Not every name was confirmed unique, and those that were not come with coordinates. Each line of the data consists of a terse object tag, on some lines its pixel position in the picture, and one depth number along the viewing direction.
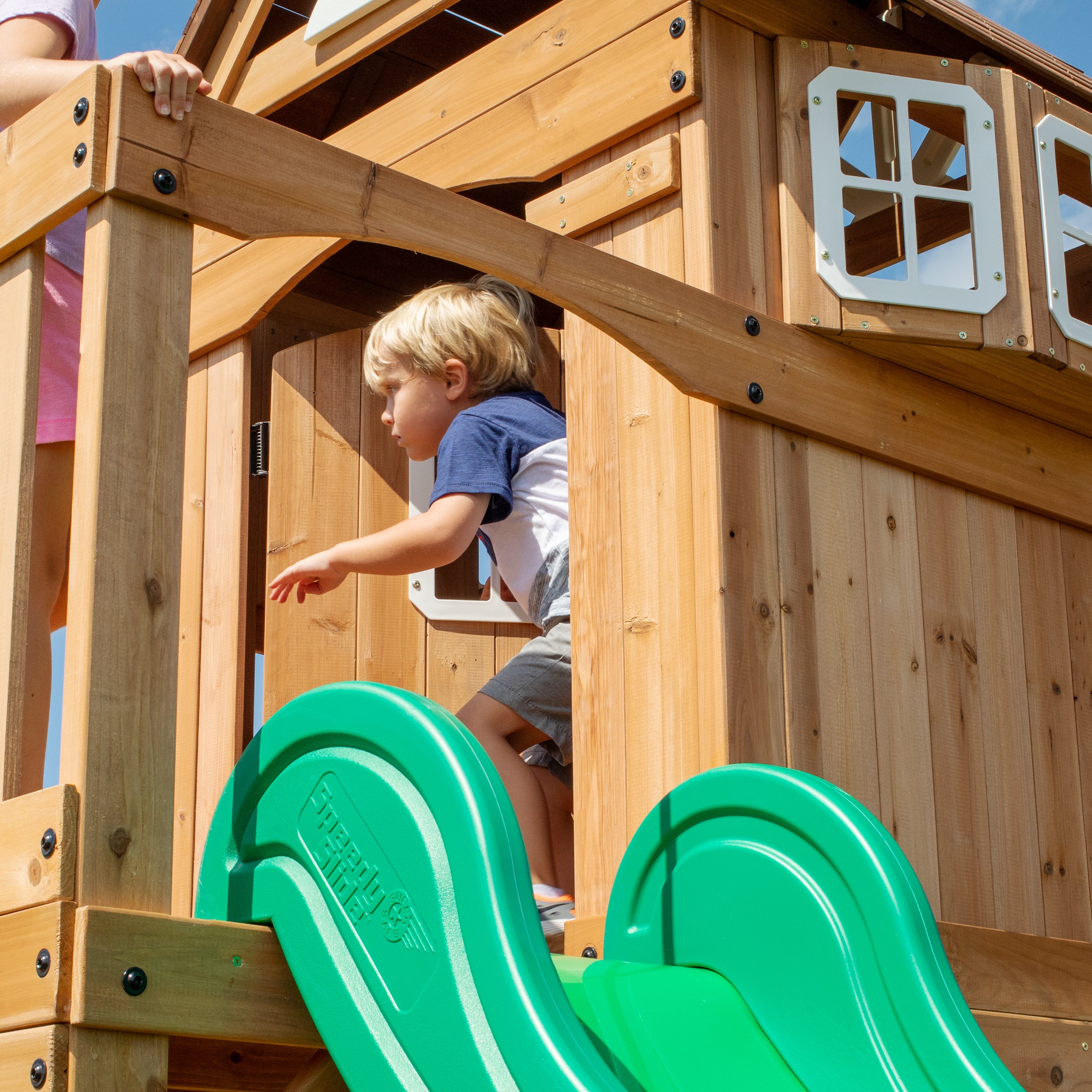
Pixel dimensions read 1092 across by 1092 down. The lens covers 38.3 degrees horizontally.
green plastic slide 2.06
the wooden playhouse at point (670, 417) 2.34
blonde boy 3.53
